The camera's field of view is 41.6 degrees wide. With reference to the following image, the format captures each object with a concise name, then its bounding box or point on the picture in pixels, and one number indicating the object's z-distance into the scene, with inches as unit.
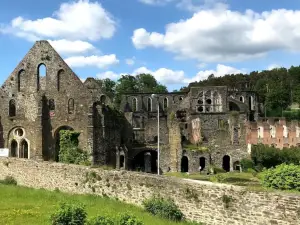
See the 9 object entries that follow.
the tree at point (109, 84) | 4707.2
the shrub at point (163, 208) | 619.5
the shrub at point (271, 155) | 1737.2
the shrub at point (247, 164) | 1867.6
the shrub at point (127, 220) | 398.6
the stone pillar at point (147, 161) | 2127.7
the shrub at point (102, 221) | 399.9
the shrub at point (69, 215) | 451.5
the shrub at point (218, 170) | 1868.4
